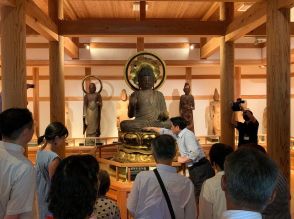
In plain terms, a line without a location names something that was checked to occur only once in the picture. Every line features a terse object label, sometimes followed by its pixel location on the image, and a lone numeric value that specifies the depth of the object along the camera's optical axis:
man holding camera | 3.04
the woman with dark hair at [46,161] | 1.67
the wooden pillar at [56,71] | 3.59
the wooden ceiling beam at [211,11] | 4.68
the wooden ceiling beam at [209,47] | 4.50
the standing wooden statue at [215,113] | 5.92
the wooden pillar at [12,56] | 2.19
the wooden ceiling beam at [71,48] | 4.81
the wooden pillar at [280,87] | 2.32
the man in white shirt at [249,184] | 0.74
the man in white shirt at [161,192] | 1.36
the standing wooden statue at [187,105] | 5.62
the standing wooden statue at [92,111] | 5.66
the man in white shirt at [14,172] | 1.12
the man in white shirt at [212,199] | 1.32
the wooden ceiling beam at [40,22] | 2.61
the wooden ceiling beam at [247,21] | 2.71
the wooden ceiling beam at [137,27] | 3.64
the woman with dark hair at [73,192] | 0.80
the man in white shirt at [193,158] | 2.36
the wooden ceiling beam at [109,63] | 5.55
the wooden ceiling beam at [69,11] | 4.66
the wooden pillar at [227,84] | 3.75
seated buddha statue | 3.69
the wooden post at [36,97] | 6.00
